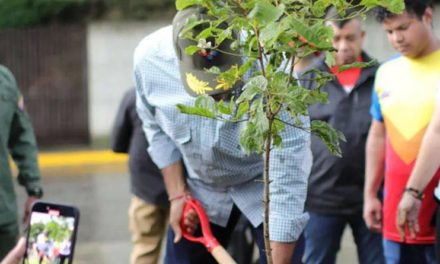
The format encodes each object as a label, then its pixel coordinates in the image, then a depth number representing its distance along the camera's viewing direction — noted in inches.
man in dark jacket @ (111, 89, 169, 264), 417.2
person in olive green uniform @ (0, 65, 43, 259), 349.3
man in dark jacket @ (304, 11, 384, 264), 367.1
